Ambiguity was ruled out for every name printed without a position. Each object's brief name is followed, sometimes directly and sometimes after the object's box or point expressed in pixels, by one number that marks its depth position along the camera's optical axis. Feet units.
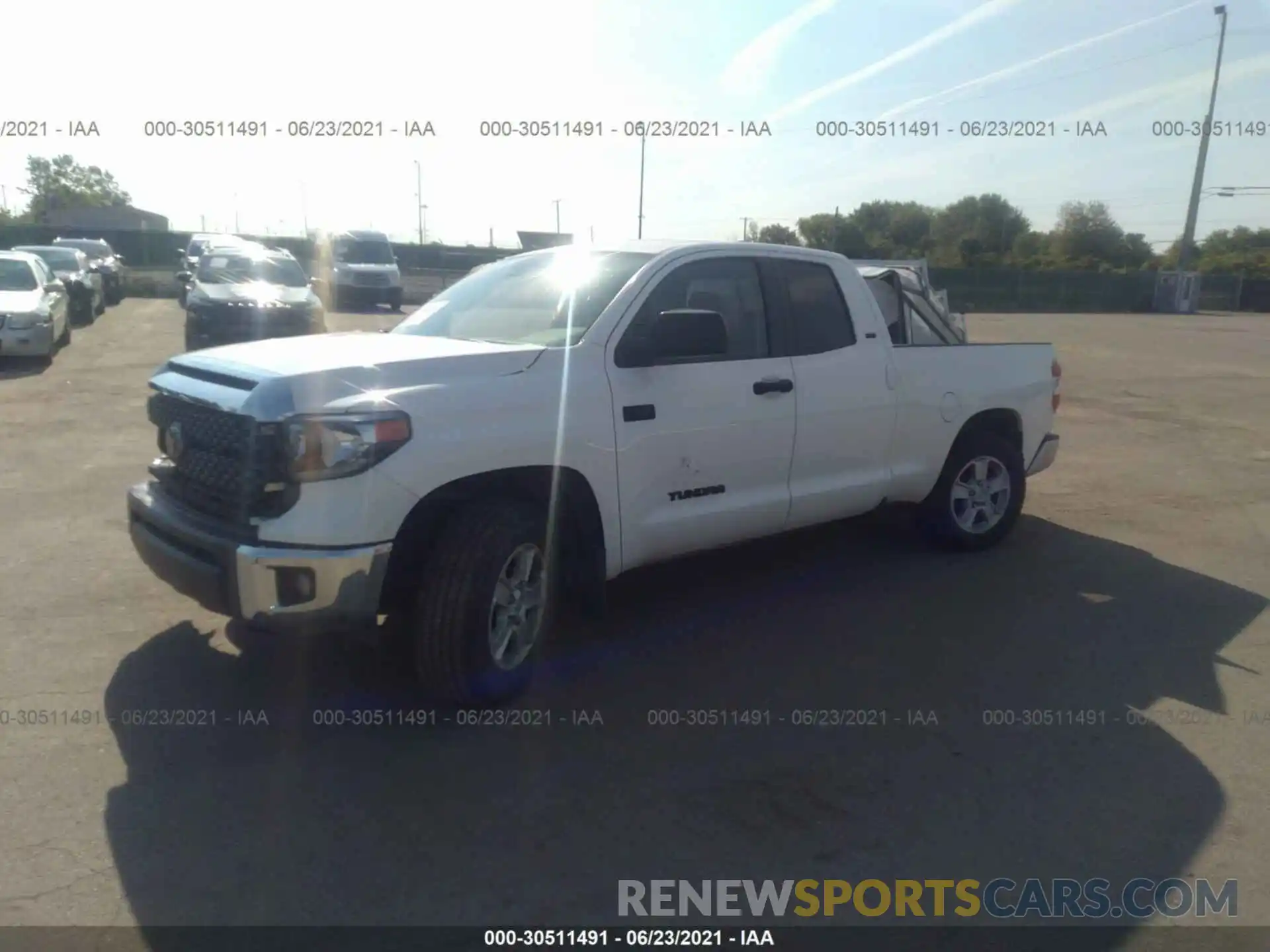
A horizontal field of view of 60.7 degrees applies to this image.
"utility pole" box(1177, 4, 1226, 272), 167.53
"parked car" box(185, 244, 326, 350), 54.19
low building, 213.66
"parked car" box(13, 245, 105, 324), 67.82
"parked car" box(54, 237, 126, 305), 86.33
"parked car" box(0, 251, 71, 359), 47.21
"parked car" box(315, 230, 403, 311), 92.27
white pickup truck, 12.82
